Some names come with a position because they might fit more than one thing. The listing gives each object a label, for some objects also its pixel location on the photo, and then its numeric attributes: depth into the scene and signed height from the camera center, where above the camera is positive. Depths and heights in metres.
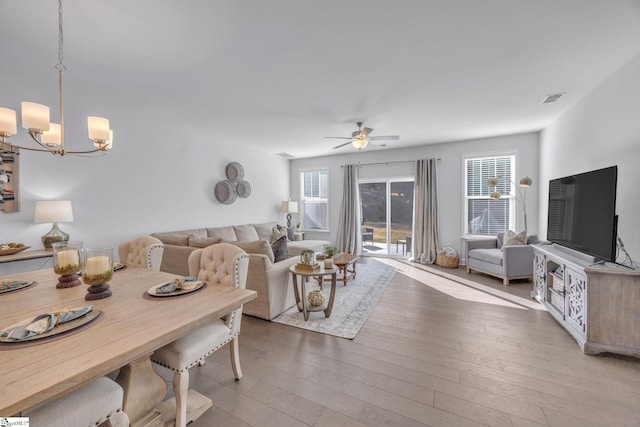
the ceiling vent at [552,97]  3.22 +1.47
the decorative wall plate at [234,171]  5.39 +0.80
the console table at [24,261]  2.50 -0.56
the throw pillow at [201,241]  3.26 -0.43
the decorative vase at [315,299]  3.04 -1.07
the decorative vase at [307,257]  3.01 -0.57
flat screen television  2.21 -0.02
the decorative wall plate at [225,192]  5.18 +0.35
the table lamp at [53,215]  2.73 -0.08
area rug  2.76 -1.25
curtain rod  6.02 +1.15
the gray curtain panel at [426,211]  5.69 -0.03
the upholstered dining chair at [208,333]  1.45 -0.81
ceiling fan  3.84 +1.08
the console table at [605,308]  2.12 -0.84
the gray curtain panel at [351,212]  6.56 -0.07
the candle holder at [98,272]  1.47 -0.37
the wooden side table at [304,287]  2.87 -0.90
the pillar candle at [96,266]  1.46 -0.34
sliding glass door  6.22 -0.16
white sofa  2.91 -0.74
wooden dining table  0.85 -0.56
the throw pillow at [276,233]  5.59 -0.53
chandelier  1.58 +0.57
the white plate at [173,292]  1.56 -0.52
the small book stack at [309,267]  2.96 -0.68
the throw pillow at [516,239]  4.29 -0.49
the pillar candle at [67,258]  1.61 -0.32
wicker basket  5.29 -1.07
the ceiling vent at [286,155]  6.76 +1.45
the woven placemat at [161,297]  1.53 -0.54
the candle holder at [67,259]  1.61 -0.33
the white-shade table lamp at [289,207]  6.75 +0.05
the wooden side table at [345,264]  4.07 -0.87
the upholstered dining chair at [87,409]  0.96 -0.80
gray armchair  4.09 -0.85
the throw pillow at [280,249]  3.29 -0.53
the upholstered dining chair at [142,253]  2.42 -0.44
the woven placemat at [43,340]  1.01 -0.55
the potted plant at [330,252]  3.60 -0.61
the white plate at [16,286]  1.61 -0.52
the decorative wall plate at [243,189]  5.67 +0.45
